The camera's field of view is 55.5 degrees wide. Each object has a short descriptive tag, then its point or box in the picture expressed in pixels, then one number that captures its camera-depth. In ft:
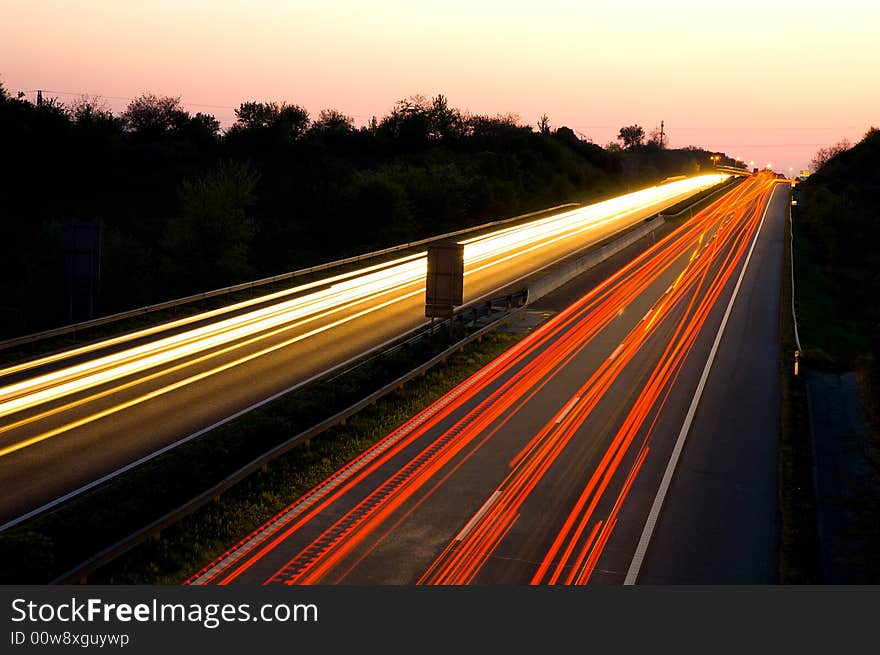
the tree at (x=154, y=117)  360.69
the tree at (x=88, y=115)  305.73
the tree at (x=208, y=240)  176.55
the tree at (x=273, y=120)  389.39
